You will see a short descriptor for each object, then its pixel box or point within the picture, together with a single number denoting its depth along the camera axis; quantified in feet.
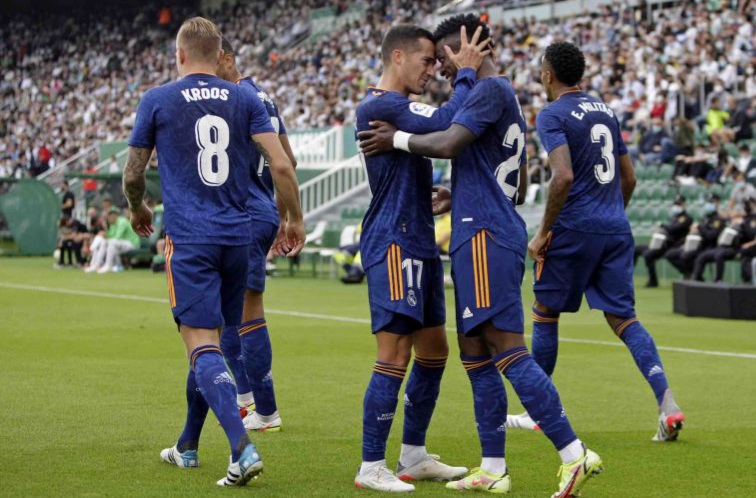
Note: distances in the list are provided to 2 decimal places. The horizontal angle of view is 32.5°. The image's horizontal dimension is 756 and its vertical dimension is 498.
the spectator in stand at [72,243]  93.91
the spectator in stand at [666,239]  69.97
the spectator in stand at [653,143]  85.51
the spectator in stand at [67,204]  105.40
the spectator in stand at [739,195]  66.85
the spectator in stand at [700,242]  66.28
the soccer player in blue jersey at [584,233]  25.14
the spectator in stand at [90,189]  110.73
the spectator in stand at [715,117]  84.76
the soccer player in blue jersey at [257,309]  25.75
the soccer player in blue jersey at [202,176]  20.36
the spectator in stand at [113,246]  88.38
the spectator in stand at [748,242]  62.75
